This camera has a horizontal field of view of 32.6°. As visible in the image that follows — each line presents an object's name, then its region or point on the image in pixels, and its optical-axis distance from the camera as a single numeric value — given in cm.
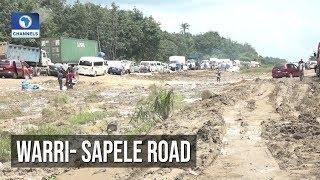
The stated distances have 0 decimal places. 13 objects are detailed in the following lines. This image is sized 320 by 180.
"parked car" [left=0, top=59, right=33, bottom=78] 3828
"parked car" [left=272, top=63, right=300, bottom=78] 4528
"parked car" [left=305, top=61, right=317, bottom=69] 7393
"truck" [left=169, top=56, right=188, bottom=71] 7312
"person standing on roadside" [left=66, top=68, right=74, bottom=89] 3253
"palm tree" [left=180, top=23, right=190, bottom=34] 16875
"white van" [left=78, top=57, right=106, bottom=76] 4700
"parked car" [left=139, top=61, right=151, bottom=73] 6154
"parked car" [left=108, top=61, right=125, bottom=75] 5343
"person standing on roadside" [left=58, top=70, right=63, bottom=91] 3125
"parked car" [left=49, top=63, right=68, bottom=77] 4459
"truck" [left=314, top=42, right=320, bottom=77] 3850
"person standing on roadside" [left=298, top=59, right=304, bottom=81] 3878
